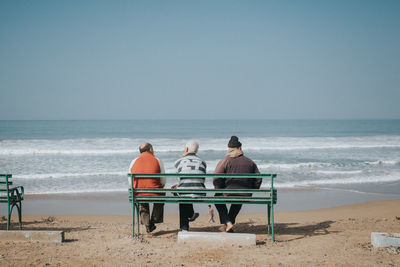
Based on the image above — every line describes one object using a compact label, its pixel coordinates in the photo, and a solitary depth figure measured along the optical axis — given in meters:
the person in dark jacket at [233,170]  5.24
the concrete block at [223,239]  4.75
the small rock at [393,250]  4.37
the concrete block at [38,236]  4.88
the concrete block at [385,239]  4.51
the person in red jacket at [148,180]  5.39
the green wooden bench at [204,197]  4.96
